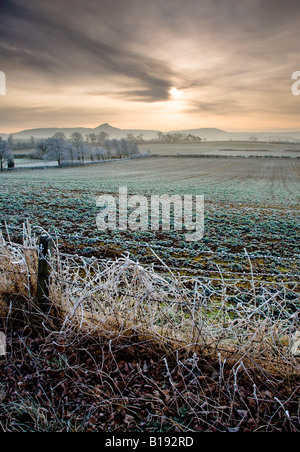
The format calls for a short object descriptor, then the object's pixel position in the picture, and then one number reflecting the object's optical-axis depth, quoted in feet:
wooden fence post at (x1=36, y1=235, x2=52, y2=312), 12.74
